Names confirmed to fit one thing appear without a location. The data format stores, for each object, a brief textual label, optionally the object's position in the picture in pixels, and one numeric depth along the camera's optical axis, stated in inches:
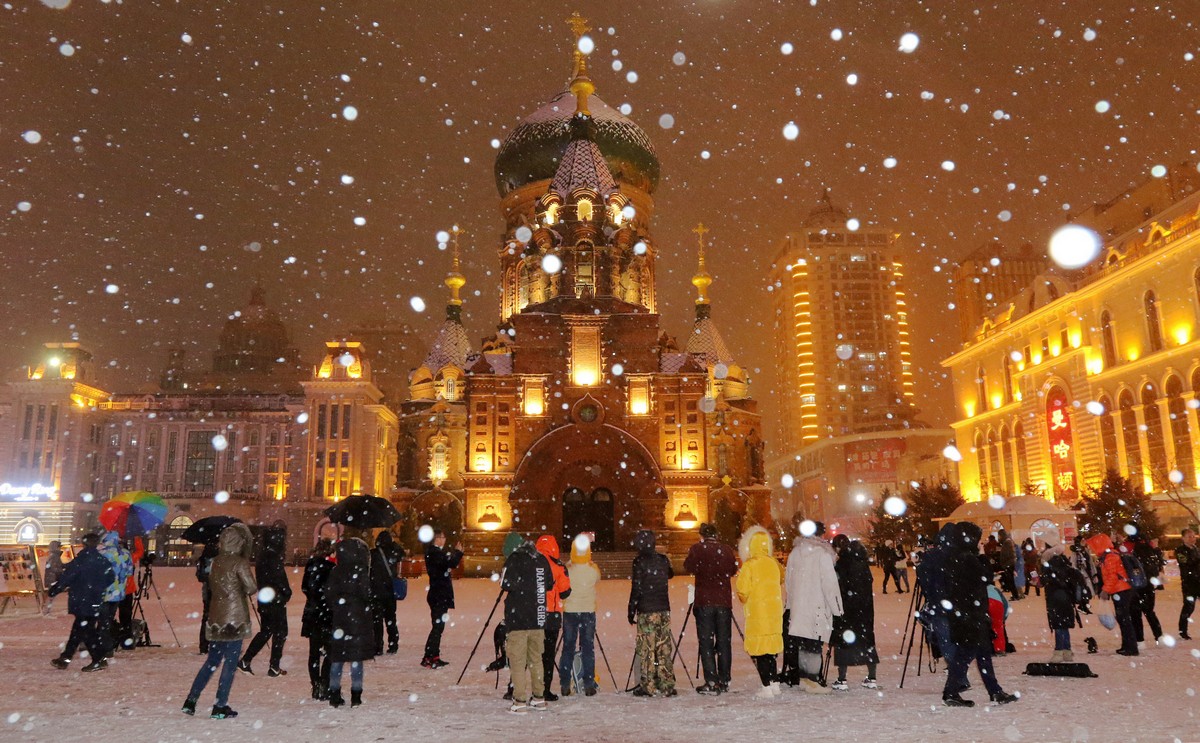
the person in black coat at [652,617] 374.9
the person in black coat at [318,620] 370.6
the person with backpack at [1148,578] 486.6
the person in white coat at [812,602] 379.9
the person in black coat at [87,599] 439.8
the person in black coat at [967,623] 341.4
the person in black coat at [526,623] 347.6
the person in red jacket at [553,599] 372.8
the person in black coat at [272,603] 436.8
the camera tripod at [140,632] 539.5
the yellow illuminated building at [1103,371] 1443.2
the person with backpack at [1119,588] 464.8
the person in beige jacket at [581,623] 380.5
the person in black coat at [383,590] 422.5
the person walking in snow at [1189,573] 518.9
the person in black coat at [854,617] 394.3
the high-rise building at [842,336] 5585.6
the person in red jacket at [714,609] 384.2
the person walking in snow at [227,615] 331.6
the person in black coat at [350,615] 340.2
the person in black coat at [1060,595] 416.5
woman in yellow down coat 373.7
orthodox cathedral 1439.5
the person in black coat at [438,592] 462.9
